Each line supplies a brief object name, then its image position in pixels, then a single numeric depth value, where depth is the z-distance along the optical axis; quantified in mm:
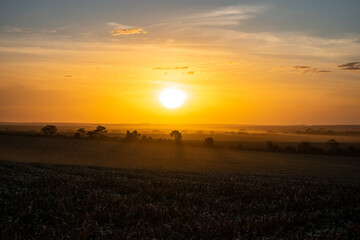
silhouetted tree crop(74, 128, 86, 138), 84812
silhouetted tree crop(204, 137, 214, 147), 75875
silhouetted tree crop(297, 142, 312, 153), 67750
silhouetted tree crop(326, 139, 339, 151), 66531
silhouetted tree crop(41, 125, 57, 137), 86325
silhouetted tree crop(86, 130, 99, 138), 85438
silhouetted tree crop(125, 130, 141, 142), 79494
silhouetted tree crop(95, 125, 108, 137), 86188
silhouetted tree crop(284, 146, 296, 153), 68275
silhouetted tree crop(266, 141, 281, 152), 70938
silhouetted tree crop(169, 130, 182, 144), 77275
